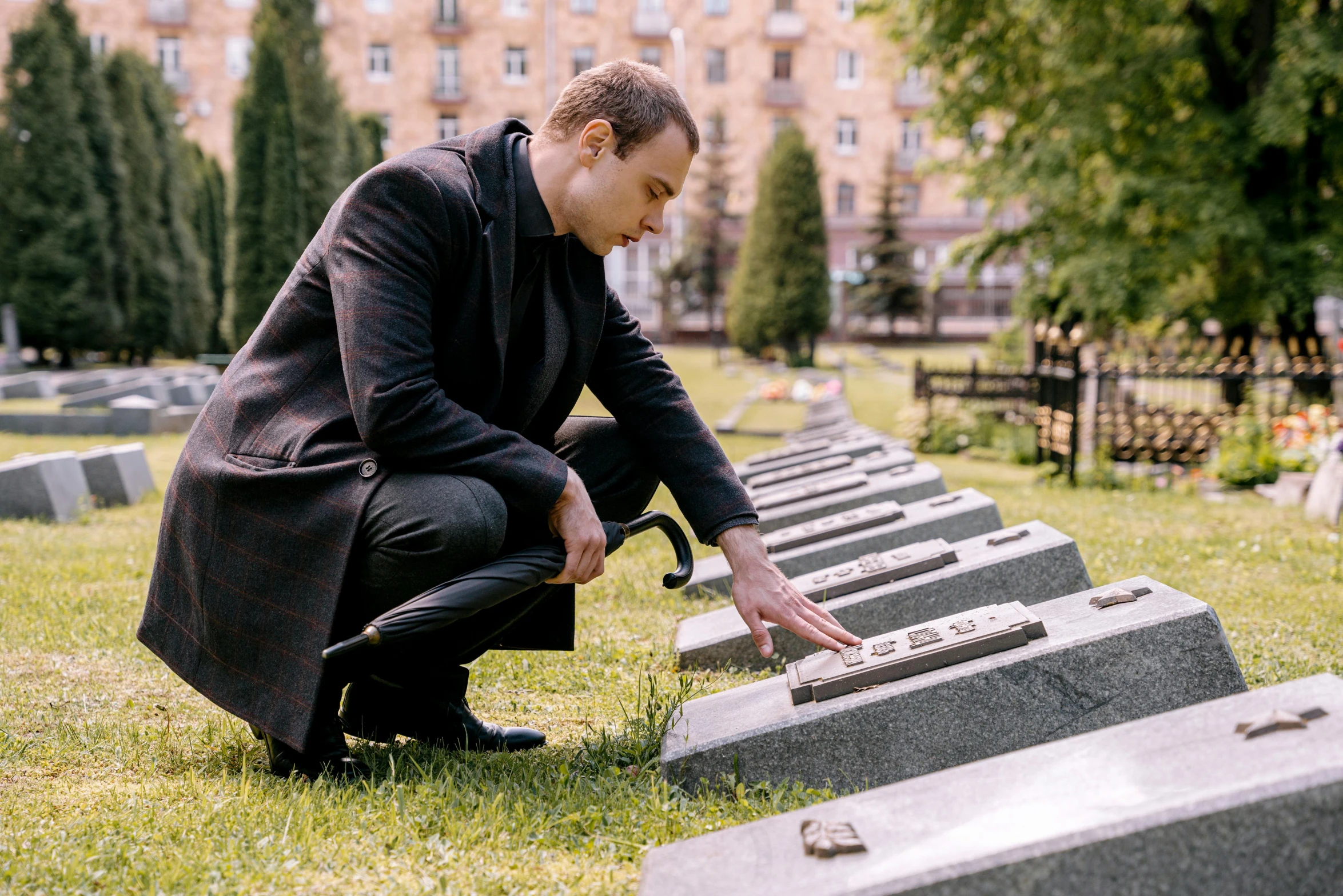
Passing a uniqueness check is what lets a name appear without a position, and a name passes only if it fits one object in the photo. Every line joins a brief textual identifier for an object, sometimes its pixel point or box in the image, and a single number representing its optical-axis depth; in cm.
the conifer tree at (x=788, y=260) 2805
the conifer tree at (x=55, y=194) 2314
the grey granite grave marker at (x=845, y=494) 533
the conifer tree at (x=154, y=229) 2475
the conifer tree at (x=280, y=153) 2264
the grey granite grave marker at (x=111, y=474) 751
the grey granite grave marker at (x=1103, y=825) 160
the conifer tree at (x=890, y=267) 3741
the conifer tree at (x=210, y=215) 2994
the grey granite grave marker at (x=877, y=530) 438
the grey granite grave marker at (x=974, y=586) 337
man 238
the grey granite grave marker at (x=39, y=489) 683
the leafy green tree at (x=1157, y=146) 1161
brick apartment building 4162
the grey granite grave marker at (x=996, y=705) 234
